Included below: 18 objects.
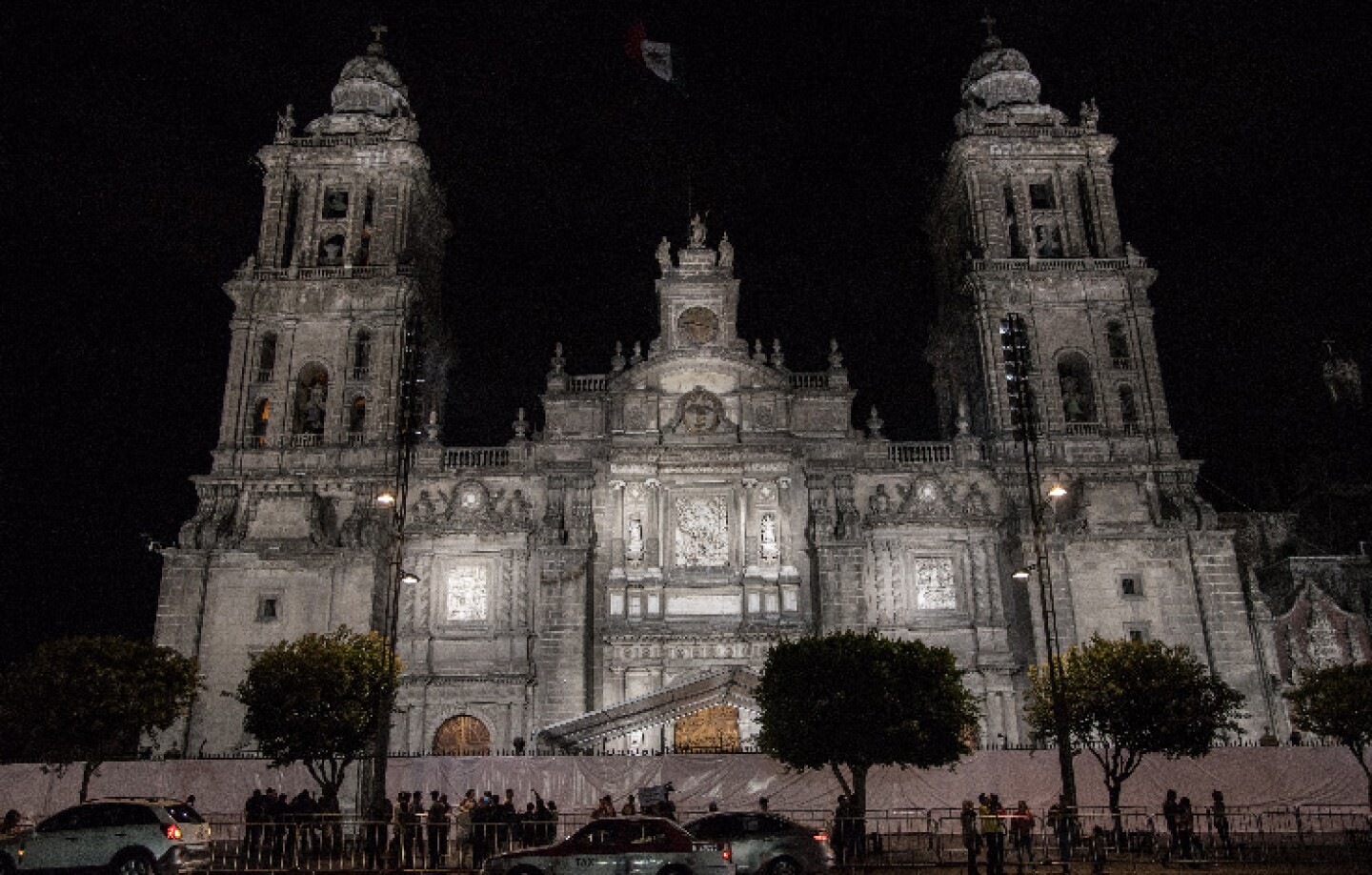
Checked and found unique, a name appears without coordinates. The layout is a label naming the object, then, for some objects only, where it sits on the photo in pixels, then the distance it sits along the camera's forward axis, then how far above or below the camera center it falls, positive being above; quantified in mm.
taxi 18281 -643
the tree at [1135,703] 30547 +2656
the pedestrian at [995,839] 20609 -567
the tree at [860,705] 28672 +2551
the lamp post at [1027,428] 25328 +9118
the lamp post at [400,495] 25453 +7669
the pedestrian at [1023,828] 23109 -446
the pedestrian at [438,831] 22250 -226
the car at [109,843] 19031 -228
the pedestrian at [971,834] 21000 -504
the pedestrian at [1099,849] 20500 -793
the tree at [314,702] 31141 +3216
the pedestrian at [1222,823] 23391 -442
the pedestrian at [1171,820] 23375 -361
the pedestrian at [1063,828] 22206 -452
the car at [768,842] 20250 -524
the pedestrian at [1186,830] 22812 -553
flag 48375 +30996
